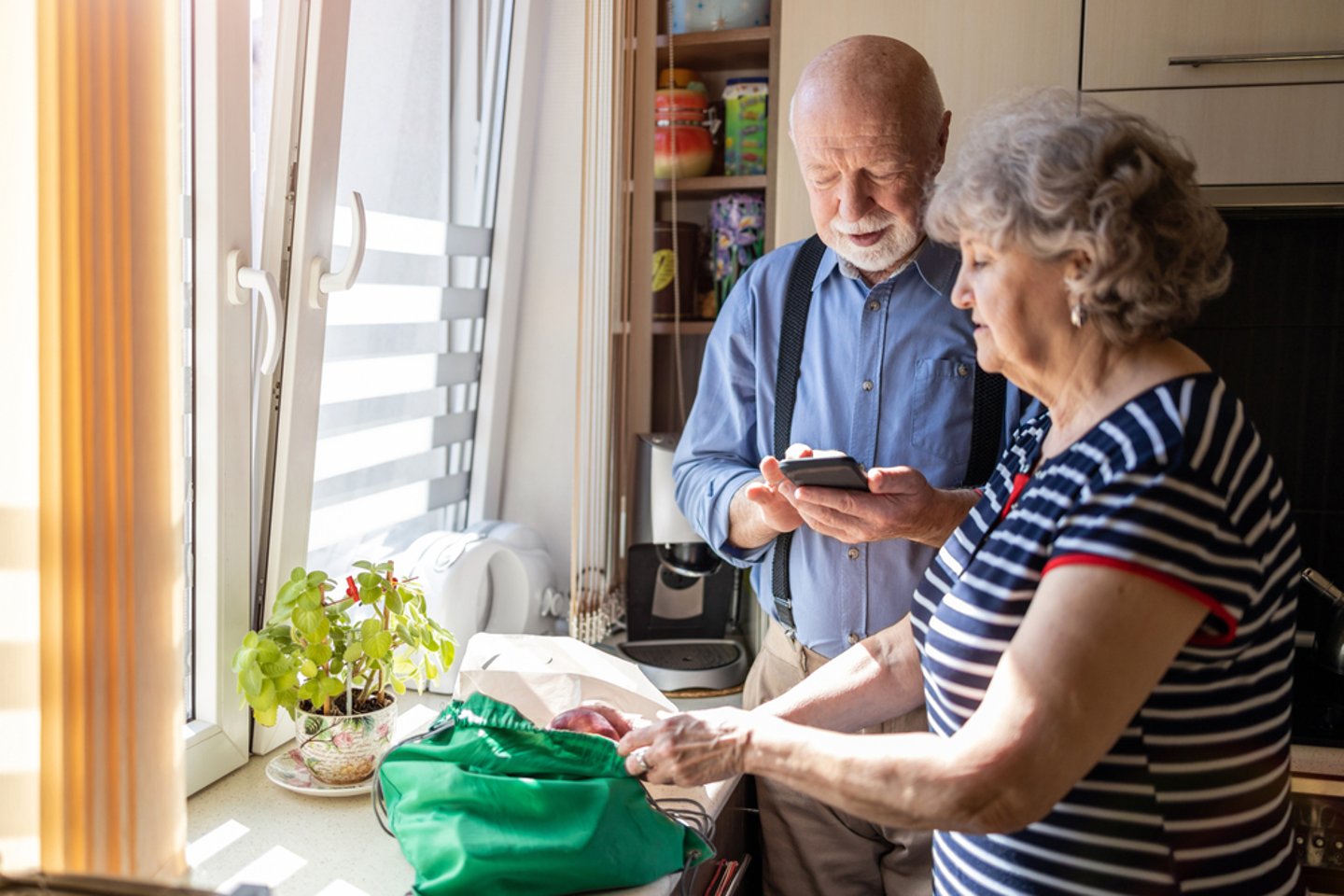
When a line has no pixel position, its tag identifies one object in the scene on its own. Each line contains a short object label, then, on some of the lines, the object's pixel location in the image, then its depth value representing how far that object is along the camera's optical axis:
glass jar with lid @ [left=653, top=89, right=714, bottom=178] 2.32
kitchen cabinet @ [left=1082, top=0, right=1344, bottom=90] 1.82
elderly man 1.53
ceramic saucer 1.58
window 1.61
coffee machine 2.16
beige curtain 1.03
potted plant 1.54
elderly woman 0.91
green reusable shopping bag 1.24
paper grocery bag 1.57
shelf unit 2.32
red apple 1.38
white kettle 2.06
